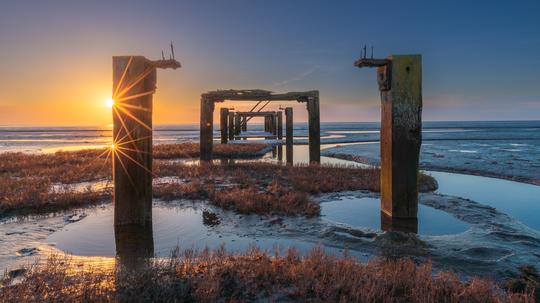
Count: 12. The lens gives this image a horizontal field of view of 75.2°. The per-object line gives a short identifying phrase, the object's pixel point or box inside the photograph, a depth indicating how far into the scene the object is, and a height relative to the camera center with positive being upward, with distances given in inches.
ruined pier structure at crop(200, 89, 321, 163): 669.3 +56.9
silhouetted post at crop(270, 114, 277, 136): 1458.2 +41.7
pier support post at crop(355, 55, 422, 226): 252.2 +5.9
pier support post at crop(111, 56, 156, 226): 230.4 -1.1
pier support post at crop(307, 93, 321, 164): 668.7 +14.4
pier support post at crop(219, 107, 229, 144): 1081.4 +44.1
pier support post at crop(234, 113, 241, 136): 1406.3 +46.5
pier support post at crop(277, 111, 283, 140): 1290.1 +43.7
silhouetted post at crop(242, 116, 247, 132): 1724.7 +60.9
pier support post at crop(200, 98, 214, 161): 683.4 +13.7
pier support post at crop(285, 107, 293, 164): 963.1 +21.3
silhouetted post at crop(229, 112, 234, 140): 1298.0 +39.8
